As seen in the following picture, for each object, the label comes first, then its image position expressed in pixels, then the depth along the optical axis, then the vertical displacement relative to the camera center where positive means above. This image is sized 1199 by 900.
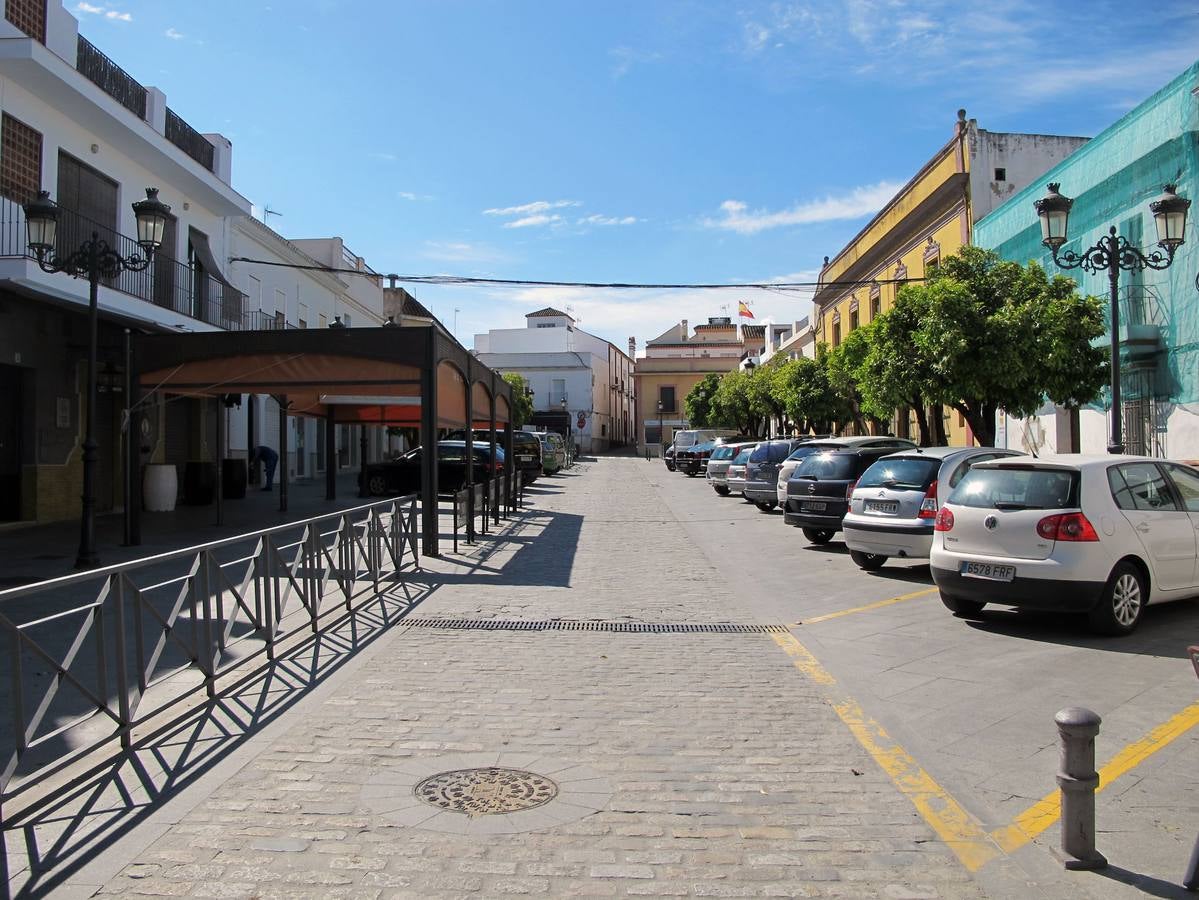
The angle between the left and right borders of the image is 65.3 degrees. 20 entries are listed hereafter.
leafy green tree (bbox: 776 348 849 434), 32.44 +1.62
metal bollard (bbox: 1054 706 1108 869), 3.66 -1.36
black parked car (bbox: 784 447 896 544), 14.35 -0.72
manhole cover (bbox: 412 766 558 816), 4.32 -1.68
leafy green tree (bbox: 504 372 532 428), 52.91 +2.51
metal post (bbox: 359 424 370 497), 26.16 -1.07
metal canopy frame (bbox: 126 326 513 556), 13.68 +1.19
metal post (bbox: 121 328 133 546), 14.22 -0.13
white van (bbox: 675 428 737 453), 41.75 +0.15
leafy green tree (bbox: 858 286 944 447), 17.58 +1.51
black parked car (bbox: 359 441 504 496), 24.42 -0.76
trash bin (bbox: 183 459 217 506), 22.09 -0.95
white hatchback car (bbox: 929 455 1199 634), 7.81 -0.85
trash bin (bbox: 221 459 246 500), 23.58 -0.90
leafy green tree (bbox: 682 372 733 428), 62.59 +2.70
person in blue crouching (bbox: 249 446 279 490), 27.89 -0.47
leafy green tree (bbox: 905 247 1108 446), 16.09 +1.74
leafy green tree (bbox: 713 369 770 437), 43.29 +1.96
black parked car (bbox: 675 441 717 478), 40.28 -0.77
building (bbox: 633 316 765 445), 85.57 +5.47
